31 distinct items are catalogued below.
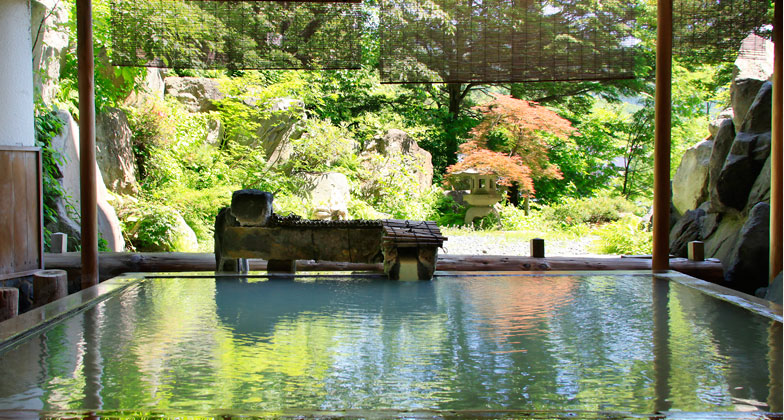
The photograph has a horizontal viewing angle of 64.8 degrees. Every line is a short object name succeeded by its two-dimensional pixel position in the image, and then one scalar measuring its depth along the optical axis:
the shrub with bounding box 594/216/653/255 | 7.94
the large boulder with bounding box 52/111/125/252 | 6.04
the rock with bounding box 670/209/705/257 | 6.68
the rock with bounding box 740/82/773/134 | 5.51
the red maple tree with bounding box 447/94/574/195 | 11.12
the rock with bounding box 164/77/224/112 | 9.38
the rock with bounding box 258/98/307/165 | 9.77
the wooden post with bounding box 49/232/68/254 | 4.77
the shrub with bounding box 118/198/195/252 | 7.12
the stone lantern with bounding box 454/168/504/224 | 10.27
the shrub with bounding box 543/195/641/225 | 10.79
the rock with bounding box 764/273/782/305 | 4.09
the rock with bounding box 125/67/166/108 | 8.24
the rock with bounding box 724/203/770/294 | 4.97
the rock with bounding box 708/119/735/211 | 6.20
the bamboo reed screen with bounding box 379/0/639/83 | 4.38
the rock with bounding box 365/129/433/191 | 11.15
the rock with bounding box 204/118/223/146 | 9.35
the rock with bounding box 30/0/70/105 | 5.71
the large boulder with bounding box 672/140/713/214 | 7.51
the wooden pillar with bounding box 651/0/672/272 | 3.90
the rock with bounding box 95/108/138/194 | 7.36
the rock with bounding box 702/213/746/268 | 5.66
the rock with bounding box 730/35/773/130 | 5.92
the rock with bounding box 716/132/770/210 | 5.54
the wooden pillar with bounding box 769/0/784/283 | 4.05
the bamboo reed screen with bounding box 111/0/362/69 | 4.43
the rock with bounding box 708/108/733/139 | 7.34
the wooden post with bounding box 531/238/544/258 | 4.69
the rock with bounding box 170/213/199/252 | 7.23
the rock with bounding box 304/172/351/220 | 9.13
